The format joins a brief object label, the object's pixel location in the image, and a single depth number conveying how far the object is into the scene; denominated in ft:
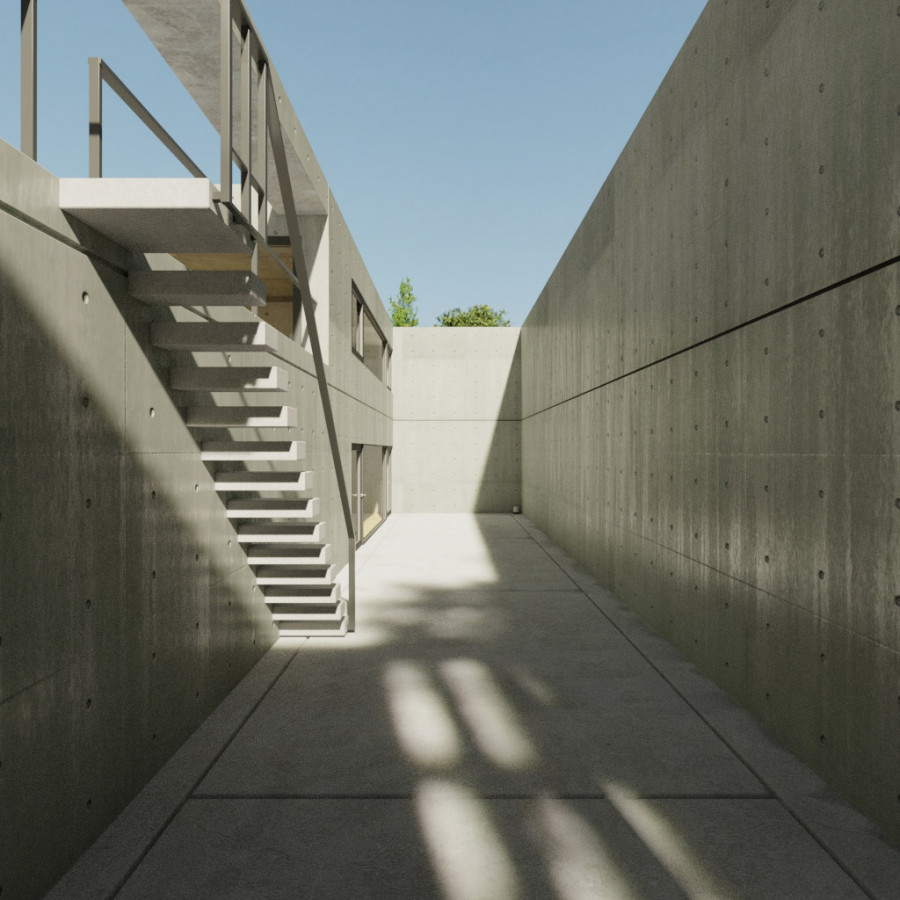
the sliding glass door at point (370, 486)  39.47
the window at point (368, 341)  37.52
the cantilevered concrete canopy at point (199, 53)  14.96
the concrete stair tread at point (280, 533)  17.10
